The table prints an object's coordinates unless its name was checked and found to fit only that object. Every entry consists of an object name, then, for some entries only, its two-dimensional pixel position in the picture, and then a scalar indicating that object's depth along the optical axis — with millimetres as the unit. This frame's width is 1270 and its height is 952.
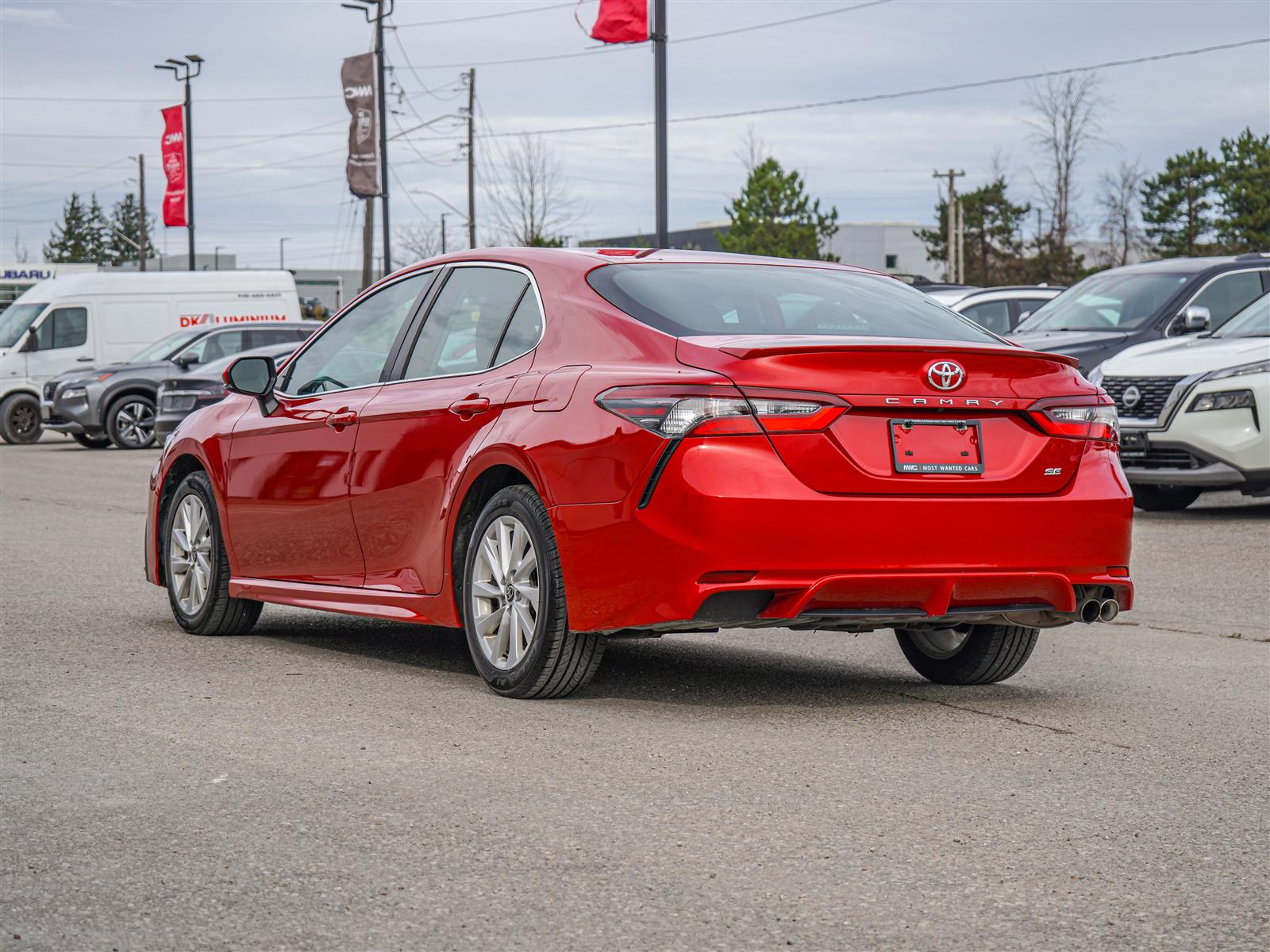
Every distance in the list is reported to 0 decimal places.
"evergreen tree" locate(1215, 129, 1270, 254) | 82000
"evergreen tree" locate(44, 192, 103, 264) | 155875
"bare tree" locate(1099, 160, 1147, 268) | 83812
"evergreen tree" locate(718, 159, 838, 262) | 92812
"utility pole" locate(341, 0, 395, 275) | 38344
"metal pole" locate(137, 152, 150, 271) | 101088
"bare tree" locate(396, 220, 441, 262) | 109169
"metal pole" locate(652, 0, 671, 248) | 24016
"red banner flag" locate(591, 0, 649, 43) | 24484
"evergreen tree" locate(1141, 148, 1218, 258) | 87688
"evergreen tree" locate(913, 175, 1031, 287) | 104688
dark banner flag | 38219
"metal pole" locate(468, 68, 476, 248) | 67625
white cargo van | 30000
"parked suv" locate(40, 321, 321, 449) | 26578
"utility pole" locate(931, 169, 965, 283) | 89000
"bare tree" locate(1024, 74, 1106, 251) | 69144
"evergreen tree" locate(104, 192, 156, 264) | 157125
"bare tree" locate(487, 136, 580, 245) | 72188
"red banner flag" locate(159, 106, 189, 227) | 48156
